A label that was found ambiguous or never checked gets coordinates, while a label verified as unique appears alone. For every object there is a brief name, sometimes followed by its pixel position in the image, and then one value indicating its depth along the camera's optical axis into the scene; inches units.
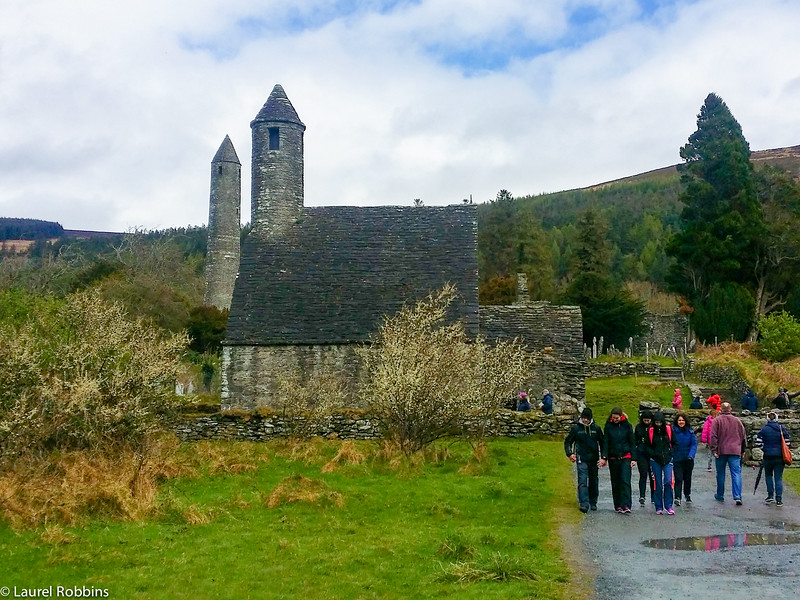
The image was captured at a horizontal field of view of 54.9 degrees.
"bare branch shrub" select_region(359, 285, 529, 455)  660.7
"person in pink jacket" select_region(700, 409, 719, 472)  695.9
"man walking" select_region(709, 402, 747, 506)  497.0
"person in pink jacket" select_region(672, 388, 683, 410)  928.3
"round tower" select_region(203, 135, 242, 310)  2071.9
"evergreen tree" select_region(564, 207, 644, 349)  1915.6
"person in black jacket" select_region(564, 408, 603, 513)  464.8
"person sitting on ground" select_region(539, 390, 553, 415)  871.1
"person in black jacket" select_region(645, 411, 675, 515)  466.9
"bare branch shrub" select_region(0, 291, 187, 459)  527.5
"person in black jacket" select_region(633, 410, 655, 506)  478.9
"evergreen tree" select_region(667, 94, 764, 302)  1843.0
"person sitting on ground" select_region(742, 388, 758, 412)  813.9
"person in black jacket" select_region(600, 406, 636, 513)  461.4
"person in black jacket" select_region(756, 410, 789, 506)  490.0
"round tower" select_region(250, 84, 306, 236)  1114.1
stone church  967.6
